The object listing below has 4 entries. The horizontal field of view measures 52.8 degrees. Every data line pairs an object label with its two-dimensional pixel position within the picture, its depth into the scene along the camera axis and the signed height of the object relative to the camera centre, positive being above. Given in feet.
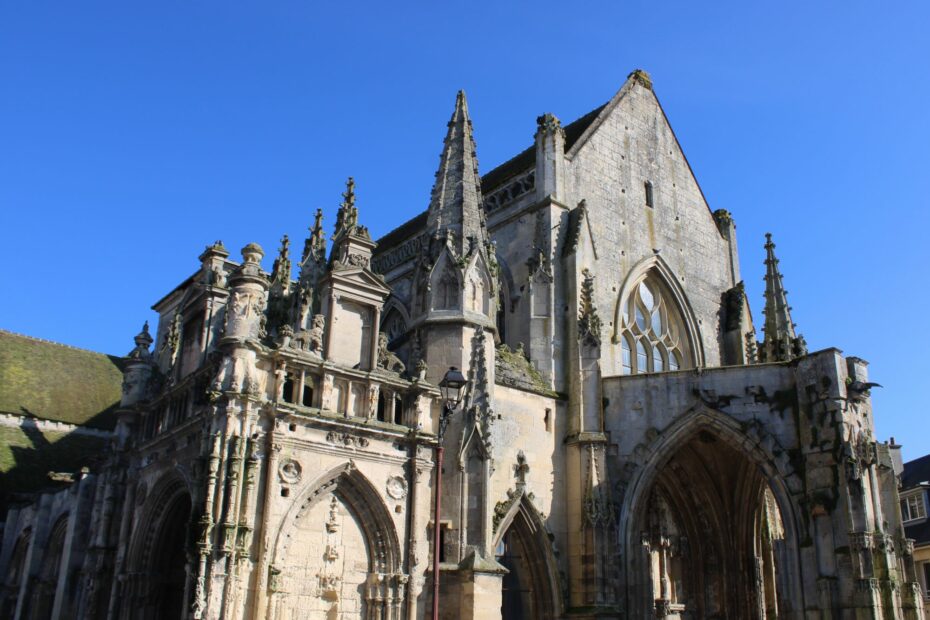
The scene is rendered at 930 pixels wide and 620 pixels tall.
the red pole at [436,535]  43.26 +4.65
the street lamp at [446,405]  42.34 +10.89
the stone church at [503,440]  43.37 +10.40
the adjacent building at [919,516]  95.04 +13.51
